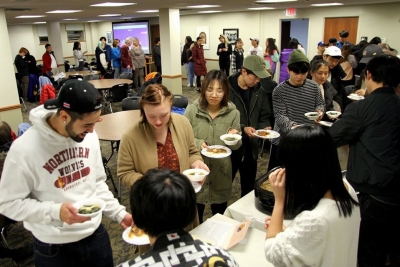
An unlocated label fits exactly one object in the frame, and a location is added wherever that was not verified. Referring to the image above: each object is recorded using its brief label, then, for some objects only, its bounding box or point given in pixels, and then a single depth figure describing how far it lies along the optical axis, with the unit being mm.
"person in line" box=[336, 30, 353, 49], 7652
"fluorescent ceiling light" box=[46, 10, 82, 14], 7822
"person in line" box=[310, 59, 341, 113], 3111
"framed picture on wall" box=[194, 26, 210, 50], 12333
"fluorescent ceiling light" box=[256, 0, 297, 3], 6602
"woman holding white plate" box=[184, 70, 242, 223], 2307
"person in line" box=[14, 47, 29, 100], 8970
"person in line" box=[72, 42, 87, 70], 11278
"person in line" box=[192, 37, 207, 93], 9906
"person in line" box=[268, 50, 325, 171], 2711
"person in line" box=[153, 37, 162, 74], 10625
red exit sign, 9961
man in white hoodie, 1292
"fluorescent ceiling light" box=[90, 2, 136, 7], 6238
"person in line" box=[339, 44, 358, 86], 4977
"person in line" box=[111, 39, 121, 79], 10320
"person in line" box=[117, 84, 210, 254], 1753
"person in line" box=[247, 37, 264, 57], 8898
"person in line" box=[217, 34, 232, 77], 10062
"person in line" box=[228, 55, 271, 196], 2611
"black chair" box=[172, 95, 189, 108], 4411
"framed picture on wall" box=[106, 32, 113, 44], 16109
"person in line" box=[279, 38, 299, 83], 6480
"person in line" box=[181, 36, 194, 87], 10414
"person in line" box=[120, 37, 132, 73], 10039
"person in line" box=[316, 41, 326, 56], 6845
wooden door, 9312
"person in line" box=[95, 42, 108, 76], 10812
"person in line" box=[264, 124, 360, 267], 1095
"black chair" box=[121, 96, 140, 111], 4754
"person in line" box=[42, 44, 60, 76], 9523
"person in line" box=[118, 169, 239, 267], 904
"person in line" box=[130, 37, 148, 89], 9867
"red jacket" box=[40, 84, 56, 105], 5480
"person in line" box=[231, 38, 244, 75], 9023
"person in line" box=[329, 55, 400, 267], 1888
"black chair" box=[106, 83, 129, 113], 7043
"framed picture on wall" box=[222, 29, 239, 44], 11617
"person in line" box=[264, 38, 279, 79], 8234
